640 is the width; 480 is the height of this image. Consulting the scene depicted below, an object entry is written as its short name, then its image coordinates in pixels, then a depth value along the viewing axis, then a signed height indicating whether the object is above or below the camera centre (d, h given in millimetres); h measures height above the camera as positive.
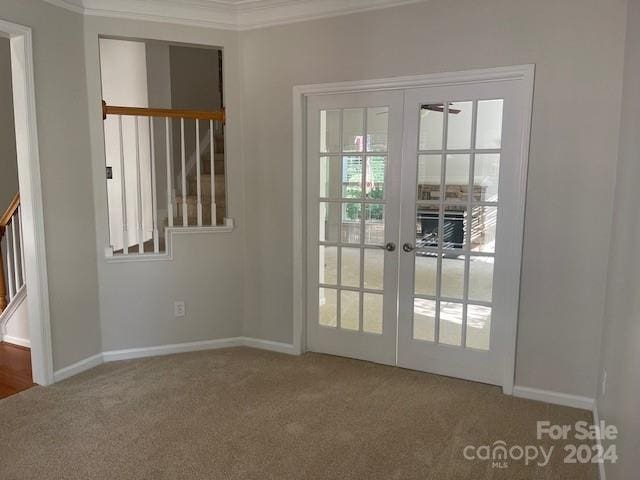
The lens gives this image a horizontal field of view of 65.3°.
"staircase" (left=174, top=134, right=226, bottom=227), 4027 -166
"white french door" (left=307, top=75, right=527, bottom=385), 3123 -318
